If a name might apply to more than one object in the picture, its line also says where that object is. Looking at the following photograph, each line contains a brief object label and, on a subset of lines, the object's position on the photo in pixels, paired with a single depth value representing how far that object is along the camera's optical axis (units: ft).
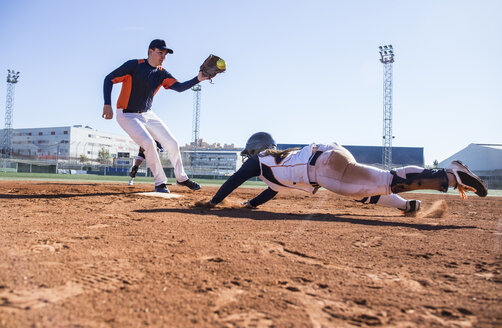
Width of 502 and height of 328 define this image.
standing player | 17.06
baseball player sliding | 10.71
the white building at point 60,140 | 184.03
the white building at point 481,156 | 117.91
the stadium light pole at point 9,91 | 122.42
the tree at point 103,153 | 188.71
